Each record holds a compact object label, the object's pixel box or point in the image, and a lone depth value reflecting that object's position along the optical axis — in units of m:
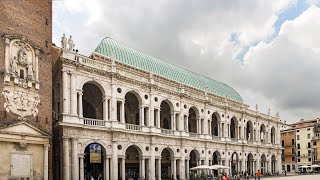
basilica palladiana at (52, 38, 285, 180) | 38.31
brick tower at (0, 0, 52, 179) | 29.02
